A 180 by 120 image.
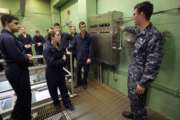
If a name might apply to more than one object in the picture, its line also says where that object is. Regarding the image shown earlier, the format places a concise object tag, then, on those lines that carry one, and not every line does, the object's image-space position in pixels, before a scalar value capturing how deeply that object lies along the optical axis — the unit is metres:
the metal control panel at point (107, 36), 2.66
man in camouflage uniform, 1.41
